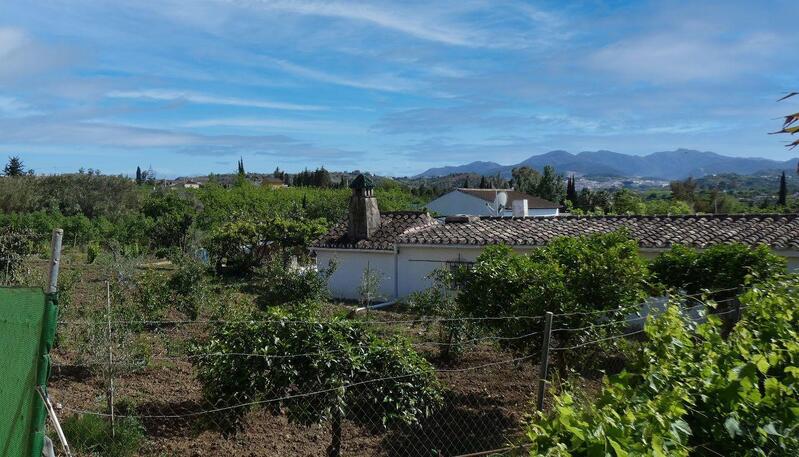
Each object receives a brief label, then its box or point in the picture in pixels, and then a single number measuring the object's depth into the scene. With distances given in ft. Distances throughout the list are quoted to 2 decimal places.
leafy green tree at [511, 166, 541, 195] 229.93
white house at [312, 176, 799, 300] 49.47
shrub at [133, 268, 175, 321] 40.39
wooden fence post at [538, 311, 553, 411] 16.21
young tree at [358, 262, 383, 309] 47.55
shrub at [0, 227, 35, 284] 48.50
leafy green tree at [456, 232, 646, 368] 24.62
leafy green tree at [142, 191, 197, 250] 91.91
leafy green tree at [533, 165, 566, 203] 203.00
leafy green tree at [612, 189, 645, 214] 114.83
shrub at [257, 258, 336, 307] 49.37
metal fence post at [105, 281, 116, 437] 20.63
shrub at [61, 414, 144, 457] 19.57
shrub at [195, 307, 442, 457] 17.94
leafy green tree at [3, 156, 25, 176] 155.78
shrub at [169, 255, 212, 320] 44.70
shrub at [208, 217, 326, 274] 76.53
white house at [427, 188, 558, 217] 155.60
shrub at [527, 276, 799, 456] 6.63
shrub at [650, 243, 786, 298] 31.75
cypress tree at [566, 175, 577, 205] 198.29
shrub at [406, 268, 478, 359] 32.88
